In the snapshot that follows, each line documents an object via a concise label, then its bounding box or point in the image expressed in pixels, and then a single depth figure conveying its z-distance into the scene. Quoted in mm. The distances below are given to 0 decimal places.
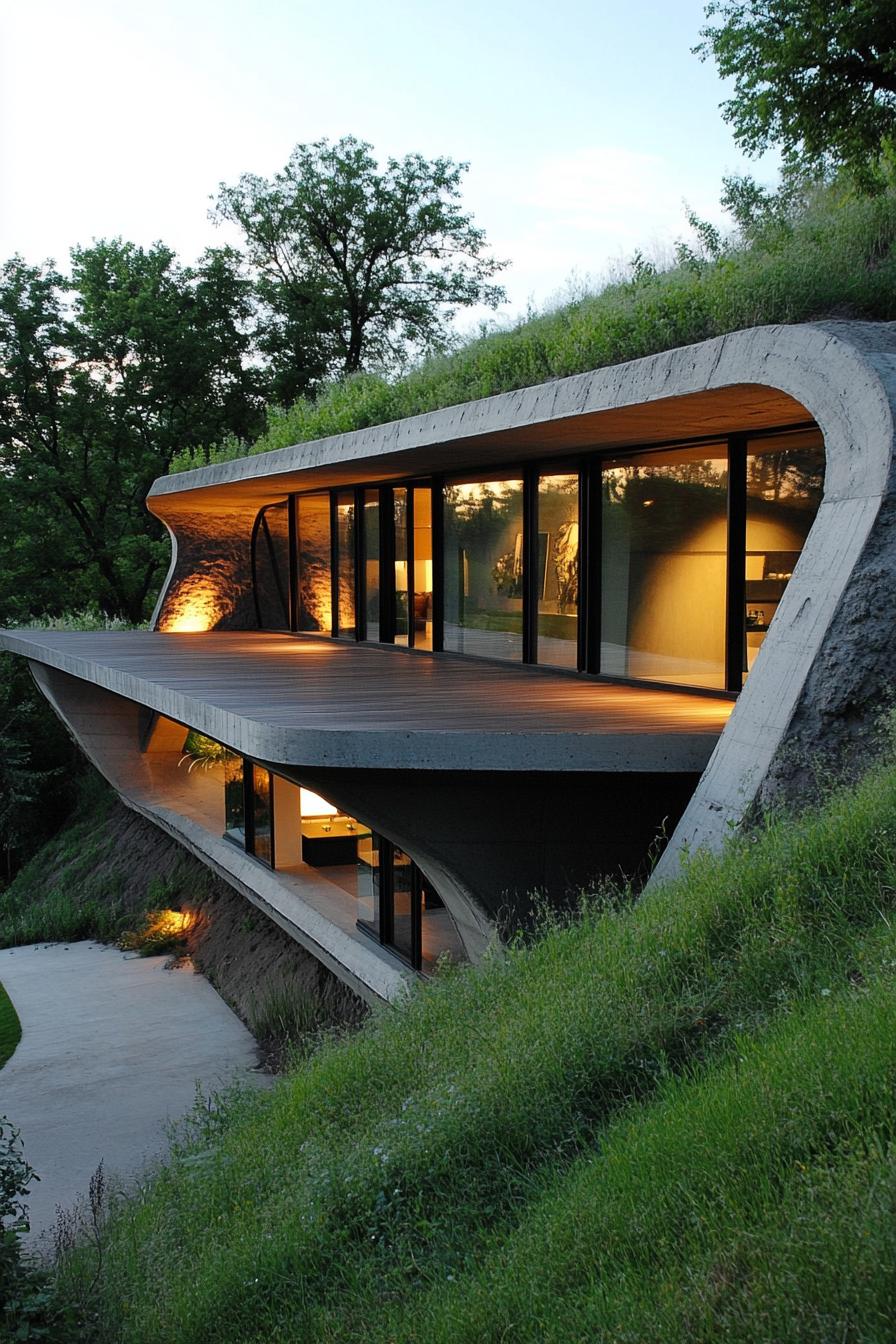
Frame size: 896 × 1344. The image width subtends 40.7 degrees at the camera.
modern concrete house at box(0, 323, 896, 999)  7070
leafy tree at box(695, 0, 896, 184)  17516
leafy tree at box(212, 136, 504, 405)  40281
